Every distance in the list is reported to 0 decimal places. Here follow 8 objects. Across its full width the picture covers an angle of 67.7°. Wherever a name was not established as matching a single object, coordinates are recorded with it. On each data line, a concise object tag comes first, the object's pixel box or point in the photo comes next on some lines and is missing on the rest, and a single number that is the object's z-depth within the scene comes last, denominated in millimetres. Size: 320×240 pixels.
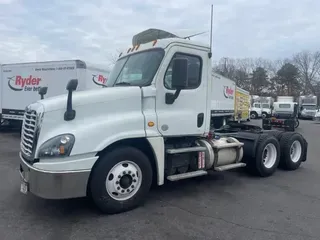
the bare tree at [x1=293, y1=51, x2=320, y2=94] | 57675
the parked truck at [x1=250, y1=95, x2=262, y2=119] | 31297
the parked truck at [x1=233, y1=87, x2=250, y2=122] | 17588
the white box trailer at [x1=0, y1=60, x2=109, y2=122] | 10031
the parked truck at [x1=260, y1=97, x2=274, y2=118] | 31217
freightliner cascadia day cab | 3224
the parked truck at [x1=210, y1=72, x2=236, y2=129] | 14989
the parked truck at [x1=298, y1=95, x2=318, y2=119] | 31249
